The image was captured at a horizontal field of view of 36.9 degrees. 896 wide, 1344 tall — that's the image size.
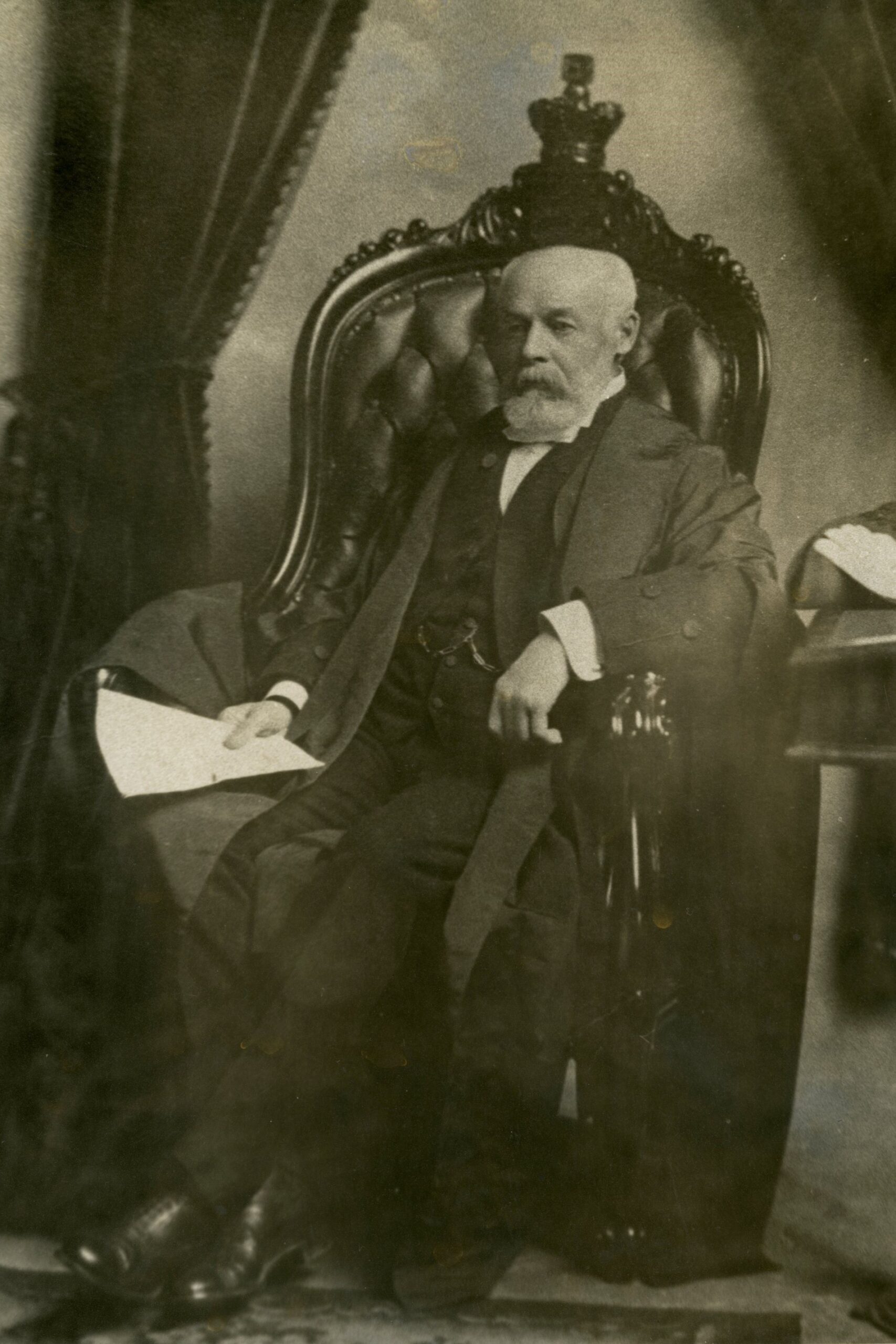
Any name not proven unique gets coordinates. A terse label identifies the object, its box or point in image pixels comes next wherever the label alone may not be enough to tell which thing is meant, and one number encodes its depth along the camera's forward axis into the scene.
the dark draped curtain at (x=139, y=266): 3.38
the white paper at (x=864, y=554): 3.29
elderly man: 2.94
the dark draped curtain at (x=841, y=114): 3.38
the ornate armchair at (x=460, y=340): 3.37
